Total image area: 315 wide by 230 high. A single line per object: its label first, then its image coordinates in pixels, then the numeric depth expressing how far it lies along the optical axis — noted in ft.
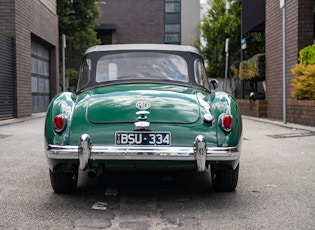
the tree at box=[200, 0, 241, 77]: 110.42
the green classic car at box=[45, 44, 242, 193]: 12.87
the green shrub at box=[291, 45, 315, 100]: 41.39
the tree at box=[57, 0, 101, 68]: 92.73
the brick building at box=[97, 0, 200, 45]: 163.63
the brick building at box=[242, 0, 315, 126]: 44.57
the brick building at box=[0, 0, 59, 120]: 53.36
